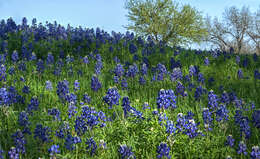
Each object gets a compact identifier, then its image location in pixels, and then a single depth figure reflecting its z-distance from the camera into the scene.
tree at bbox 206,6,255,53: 47.68
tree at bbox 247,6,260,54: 47.59
